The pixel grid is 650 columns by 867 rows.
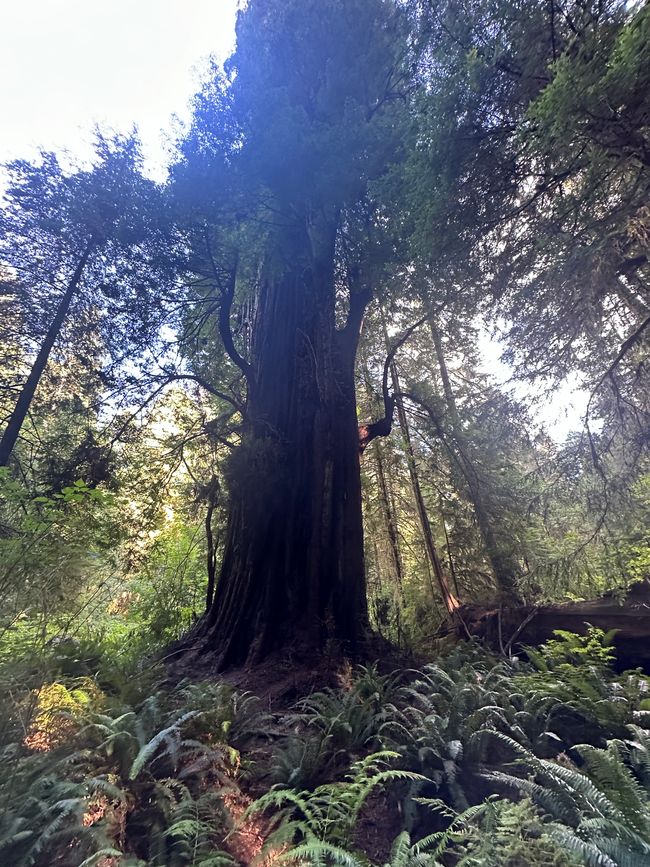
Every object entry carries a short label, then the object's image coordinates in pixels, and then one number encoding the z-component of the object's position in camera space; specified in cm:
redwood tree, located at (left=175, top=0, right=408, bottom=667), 459
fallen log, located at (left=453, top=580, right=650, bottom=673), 434
